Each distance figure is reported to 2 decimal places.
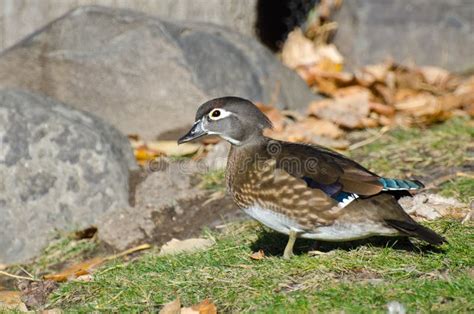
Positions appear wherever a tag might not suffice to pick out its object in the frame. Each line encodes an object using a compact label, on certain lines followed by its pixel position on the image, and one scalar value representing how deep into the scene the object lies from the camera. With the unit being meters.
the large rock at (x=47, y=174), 11.86
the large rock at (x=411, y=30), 18.03
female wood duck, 8.81
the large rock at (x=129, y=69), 14.48
